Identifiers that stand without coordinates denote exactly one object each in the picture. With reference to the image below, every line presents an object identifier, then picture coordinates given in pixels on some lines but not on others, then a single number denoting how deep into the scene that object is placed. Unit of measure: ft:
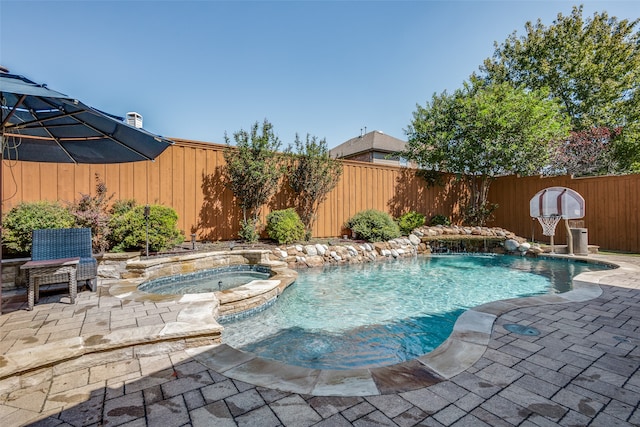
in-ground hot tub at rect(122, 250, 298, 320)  11.90
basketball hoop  25.34
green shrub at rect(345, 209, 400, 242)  28.68
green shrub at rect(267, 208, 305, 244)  24.02
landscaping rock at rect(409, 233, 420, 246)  29.61
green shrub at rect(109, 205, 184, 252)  17.89
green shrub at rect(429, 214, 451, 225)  35.91
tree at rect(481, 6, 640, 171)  41.50
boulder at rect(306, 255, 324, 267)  23.25
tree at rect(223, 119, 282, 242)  23.80
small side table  10.03
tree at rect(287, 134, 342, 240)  27.32
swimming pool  9.67
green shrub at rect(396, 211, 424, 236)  32.81
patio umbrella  9.58
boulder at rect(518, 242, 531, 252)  27.46
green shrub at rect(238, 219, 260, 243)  24.02
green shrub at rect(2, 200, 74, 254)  14.20
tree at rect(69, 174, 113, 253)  17.38
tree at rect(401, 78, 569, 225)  30.17
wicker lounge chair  10.34
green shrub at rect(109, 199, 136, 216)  19.77
